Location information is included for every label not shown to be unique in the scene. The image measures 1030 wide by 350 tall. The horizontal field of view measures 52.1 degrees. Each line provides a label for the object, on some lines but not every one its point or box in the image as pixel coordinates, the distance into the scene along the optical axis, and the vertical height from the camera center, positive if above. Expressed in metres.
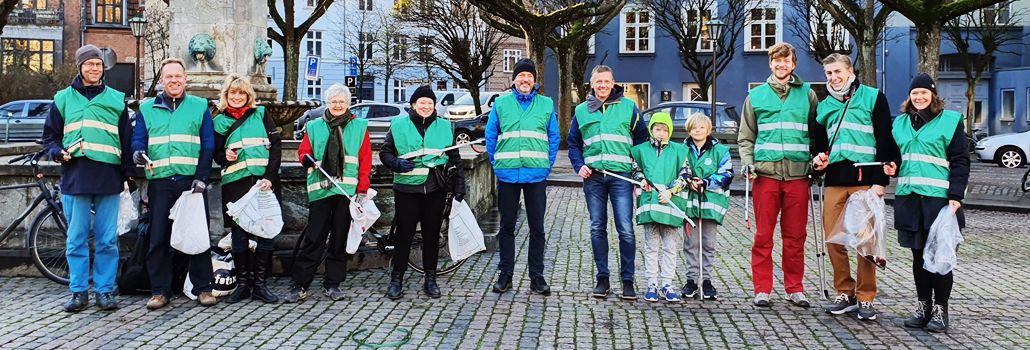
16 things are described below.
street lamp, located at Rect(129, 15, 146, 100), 34.06 +4.66
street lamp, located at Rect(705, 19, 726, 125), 30.44 +4.17
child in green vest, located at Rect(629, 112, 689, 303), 7.49 -0.21
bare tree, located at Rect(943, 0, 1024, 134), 41.97 +5.62
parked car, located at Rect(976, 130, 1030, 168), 26.78 +0.63
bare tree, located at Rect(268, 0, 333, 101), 26.25 +3.40
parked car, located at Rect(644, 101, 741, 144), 27.84 +1.53
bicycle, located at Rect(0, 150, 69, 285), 7.93 -0.50
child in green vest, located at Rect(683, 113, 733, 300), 7.58 -0.14
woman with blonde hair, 7.40 +0.11
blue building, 43.91 +4.67
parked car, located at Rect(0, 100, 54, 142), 28.03 +1.34
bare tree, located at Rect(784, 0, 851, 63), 43.18 +6.09
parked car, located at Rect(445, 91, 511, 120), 37.78 +2.37
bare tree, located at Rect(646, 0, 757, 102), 44.75 +6.29
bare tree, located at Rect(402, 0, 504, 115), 44.22 +5.79
